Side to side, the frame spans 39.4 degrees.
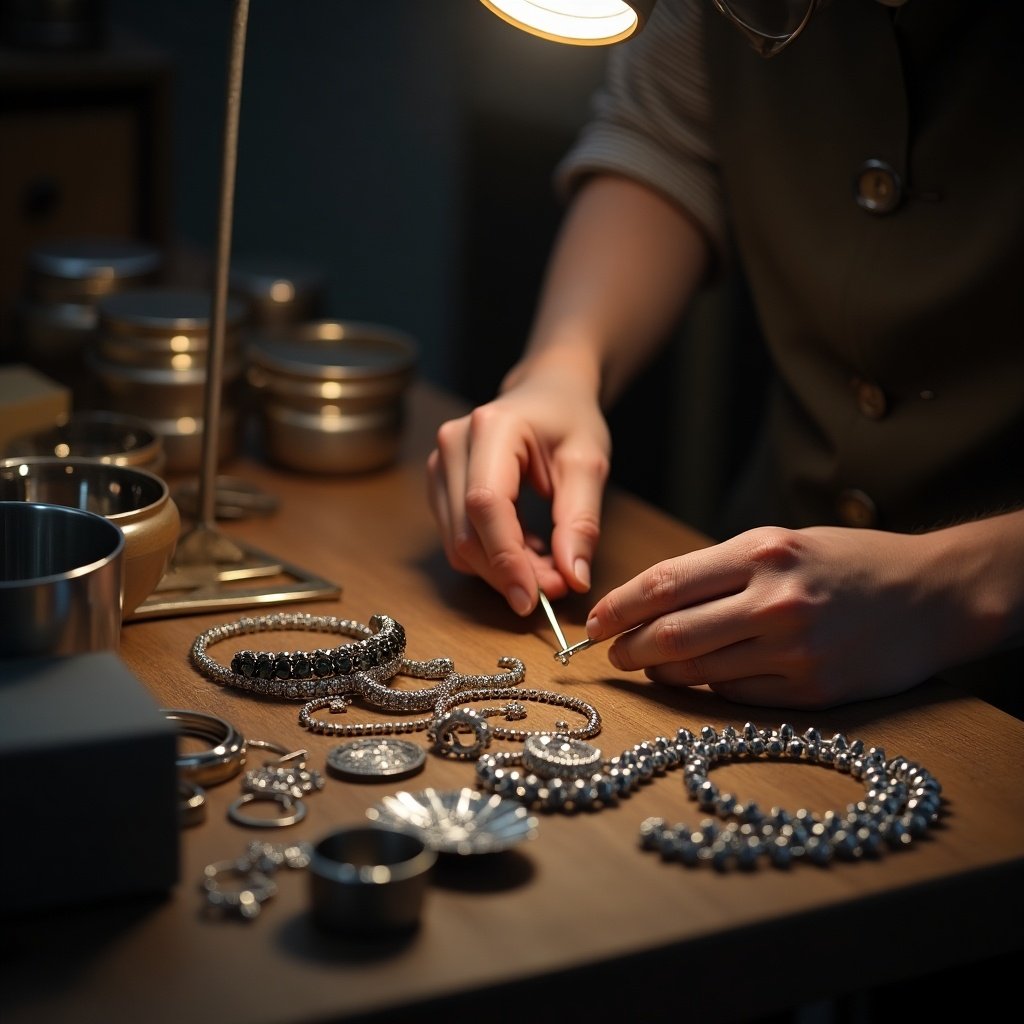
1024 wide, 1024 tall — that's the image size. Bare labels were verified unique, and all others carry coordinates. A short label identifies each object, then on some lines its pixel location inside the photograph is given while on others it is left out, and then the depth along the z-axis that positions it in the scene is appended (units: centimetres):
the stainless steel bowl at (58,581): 67
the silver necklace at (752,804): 68
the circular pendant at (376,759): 73
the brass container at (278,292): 149
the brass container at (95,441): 105
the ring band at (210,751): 71
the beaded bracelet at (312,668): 82
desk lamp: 84
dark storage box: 59
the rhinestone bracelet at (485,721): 77
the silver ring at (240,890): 61
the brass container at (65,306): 138
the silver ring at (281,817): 68
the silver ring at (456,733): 77
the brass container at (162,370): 119
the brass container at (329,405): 121
